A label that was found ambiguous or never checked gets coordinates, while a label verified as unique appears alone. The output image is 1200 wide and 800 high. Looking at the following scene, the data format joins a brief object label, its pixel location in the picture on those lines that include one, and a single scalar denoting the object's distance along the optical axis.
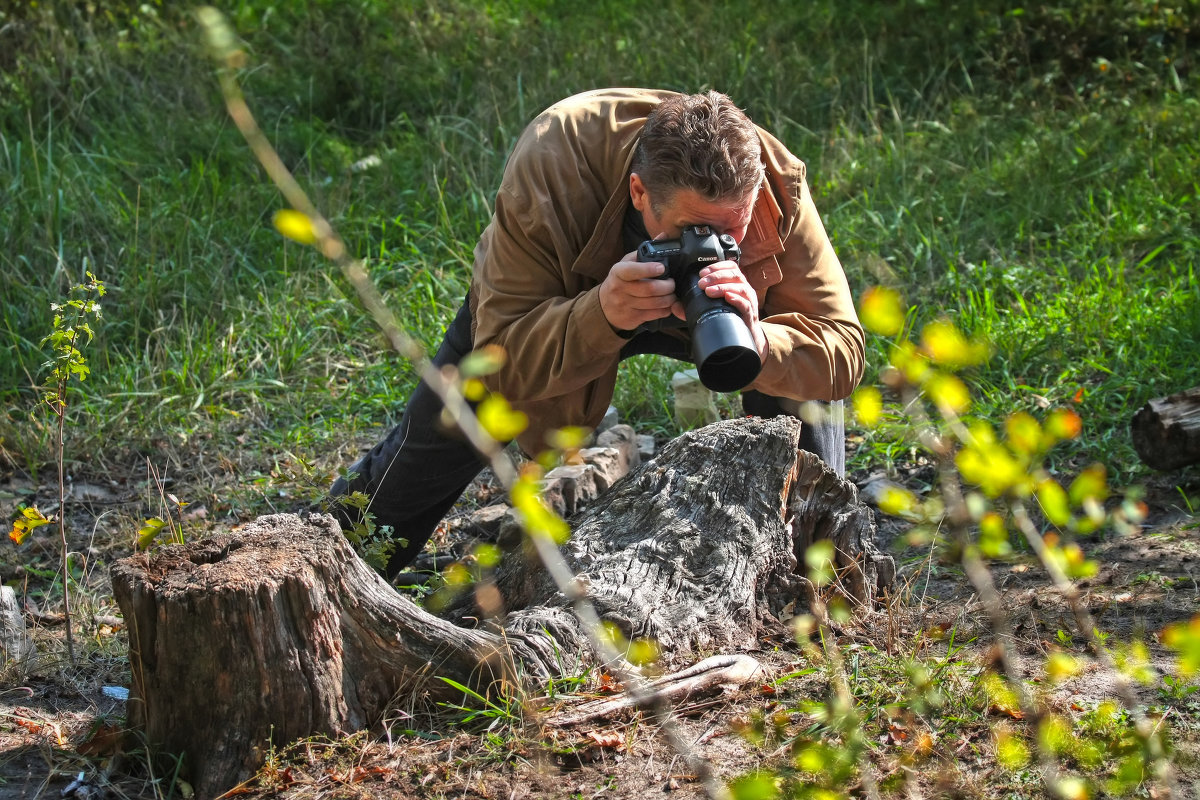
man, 6.77
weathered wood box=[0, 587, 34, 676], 6.84
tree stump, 6.47
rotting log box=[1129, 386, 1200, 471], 7.28
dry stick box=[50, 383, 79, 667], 6.81
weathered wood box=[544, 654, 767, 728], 6.55
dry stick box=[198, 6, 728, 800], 5.02
